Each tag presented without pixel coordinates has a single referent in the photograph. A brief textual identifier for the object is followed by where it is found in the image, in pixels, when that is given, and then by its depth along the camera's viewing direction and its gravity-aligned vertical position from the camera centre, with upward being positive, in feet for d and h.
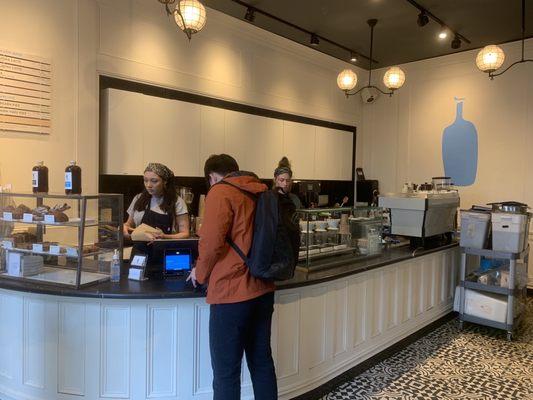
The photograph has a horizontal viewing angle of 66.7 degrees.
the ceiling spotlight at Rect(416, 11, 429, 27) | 14.35 +6.07
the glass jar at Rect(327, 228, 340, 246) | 9.72 -1.18
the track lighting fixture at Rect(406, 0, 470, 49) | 14.33 +6.42
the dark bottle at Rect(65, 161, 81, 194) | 7.51 +0.08
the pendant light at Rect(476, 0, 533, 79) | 13.20 +4.35
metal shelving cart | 12.30 -3.07
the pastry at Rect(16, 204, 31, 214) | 7.64 -0.53
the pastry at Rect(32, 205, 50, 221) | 7.47 -0.56
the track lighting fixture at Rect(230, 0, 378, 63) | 14.53 +6.54
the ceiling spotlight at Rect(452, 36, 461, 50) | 16.78 +6.14
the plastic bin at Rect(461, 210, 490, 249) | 13.05 -1.24
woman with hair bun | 13.55 +0.29
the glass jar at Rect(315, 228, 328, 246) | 9.36 -1.15
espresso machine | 12.19 -0.70
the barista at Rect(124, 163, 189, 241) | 9.33 -0.57
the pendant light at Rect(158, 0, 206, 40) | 9.98 +4.21
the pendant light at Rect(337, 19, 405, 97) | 15.37 +4.28
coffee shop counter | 7.09 -2.88
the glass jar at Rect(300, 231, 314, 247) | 8.81 -1.13
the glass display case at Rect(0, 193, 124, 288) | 7.28 -1.12
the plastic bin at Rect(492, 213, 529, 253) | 12.37 -1.25
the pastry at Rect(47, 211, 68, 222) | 7.29 -0.61
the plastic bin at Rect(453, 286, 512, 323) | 12.44 -3.61
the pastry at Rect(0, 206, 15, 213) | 7.77 -0.54
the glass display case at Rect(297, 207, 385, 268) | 8.94 -1.09
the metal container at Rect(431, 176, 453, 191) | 14.44 +0.18
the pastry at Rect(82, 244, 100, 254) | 7.32 -1.22
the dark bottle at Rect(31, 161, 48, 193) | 7.75 +0.07
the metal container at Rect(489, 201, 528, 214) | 12.63 -0.52
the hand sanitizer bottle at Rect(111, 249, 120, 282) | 7.52 -1.61
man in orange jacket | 6.18 -1.43
